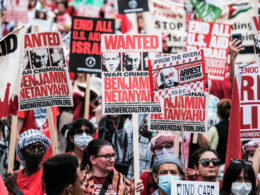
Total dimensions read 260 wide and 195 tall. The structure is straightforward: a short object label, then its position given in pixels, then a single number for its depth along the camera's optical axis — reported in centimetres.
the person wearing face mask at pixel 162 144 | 1058
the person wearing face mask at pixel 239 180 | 864
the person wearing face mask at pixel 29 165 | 896
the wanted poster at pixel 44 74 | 1079
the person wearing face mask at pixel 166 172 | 887
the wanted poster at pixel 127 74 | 1009
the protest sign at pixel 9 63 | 866
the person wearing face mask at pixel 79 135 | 1049
